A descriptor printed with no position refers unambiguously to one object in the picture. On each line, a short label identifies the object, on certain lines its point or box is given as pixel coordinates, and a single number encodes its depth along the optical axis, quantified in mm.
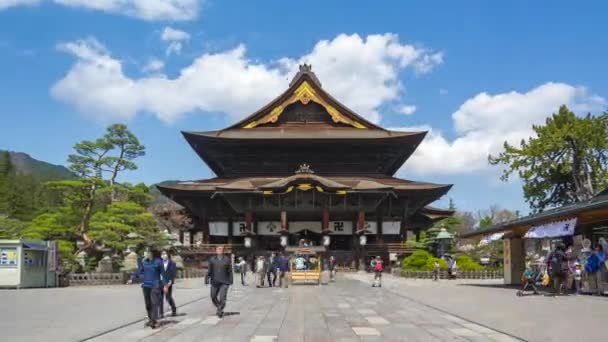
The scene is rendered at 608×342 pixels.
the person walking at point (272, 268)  30155
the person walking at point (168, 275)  15422
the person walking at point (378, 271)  29281
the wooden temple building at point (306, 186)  48375
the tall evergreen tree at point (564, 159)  49875
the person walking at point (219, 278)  15525
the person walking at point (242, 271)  31136
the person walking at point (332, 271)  34550
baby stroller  21819
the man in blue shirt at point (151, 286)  13516
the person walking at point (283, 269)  28984
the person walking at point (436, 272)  35906
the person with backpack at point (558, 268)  20969
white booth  27422
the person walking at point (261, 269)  29844
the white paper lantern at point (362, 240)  47281
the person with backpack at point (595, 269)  20234
